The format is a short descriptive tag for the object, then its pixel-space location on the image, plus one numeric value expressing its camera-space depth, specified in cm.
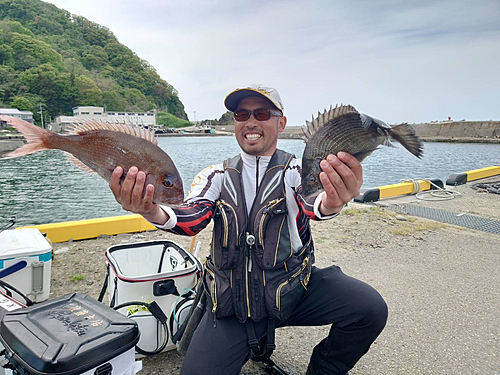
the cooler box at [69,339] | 137
